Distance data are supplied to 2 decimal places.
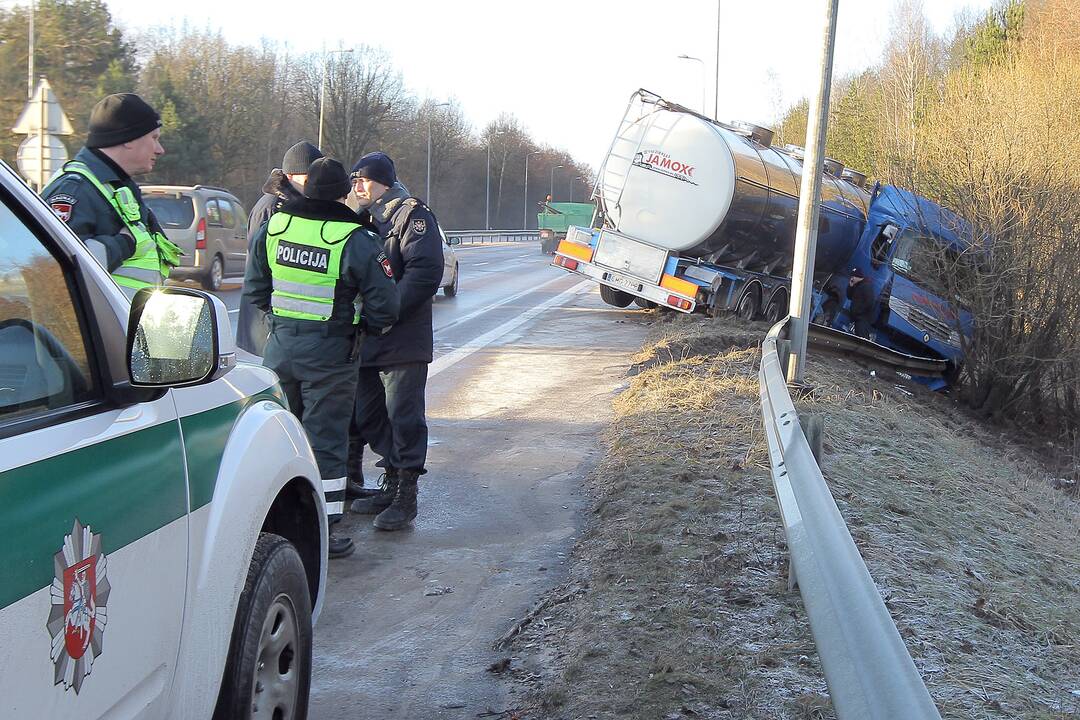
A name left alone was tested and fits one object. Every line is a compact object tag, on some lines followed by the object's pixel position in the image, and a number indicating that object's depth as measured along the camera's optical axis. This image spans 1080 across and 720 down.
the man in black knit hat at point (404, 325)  5.90
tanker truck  16.17
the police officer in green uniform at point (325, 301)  5.12
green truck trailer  58.47
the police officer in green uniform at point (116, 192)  4.10
